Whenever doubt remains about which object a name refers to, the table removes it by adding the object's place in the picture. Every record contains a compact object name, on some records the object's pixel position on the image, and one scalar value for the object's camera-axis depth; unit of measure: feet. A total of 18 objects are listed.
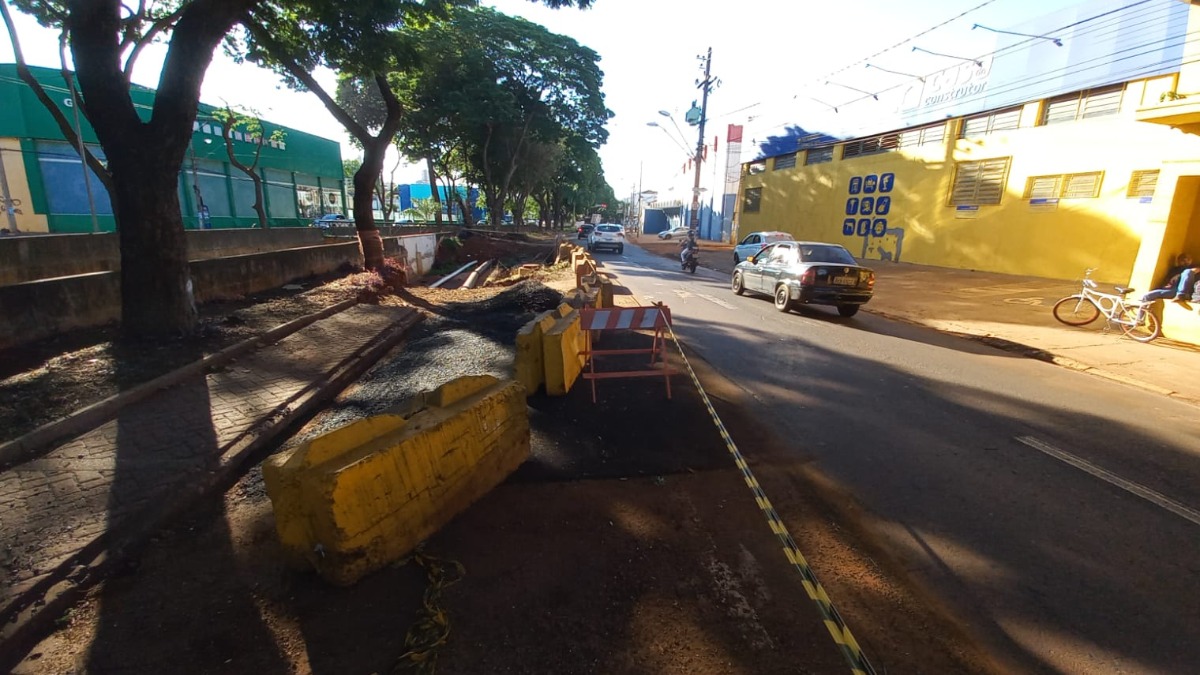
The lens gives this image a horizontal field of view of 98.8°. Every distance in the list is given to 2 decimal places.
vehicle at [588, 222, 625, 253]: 100.51
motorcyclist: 69.36
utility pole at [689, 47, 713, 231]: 86.63
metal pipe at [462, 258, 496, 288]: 57.62
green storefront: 63.87
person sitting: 28.94
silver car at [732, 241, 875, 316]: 34.88
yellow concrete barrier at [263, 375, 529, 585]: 8.43
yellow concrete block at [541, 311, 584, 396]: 17.58
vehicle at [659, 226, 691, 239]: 146.51
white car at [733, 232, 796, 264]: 67.83
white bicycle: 30.47
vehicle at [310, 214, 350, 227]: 112.56
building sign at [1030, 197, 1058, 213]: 51.57
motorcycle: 68.44
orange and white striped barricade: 18.69
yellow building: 30.71
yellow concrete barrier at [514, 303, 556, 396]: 17.51
